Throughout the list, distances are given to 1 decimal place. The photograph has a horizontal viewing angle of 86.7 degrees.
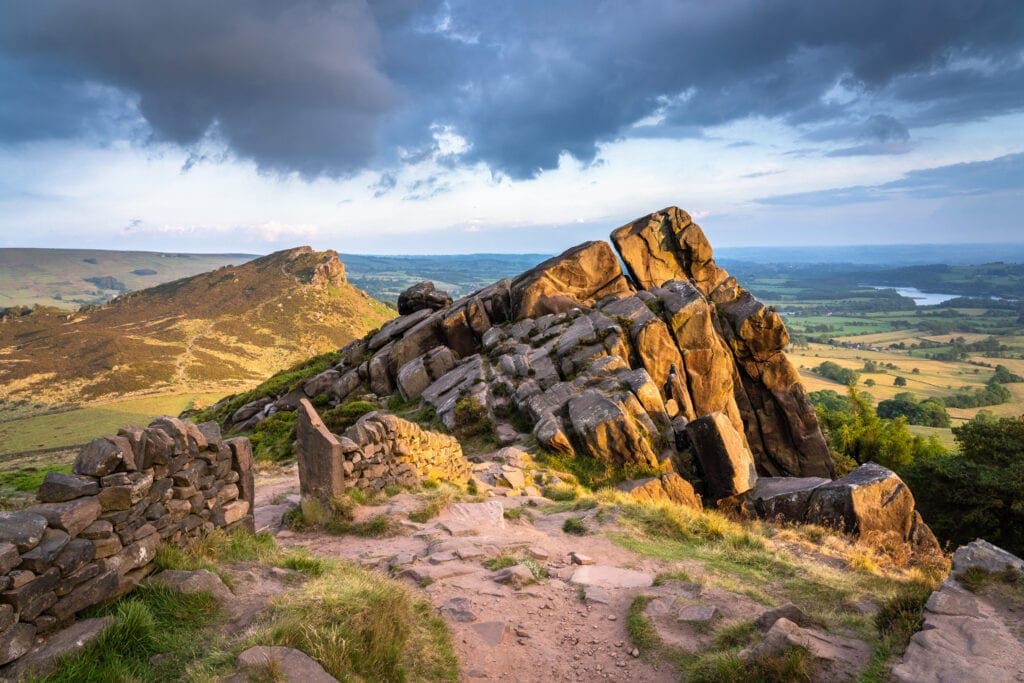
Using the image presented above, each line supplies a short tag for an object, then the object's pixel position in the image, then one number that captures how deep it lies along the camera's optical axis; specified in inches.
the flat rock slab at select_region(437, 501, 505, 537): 555.2
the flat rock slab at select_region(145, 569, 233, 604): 312.3
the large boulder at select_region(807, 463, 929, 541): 690.2
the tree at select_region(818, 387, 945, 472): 1371.8
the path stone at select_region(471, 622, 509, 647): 343.8
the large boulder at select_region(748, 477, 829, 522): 749.3
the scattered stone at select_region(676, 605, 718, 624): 367.0
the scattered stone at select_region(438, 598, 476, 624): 367.6
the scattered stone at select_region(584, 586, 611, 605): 410.6
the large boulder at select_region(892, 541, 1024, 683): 264.5
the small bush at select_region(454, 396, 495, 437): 1000.2
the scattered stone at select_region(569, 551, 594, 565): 494.0
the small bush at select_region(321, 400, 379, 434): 1165.7
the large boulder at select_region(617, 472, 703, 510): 775.1
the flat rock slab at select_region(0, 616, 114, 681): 231.1
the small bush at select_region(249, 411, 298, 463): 1098.2
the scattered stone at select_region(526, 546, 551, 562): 496.1
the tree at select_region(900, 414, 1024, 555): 904.3
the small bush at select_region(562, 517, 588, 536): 588.7
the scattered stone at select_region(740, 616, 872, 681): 277.0
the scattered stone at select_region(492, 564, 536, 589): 429.1
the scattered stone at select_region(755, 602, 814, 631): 332.5
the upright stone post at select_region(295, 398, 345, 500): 566.3
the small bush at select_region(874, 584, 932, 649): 315.0
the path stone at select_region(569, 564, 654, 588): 446.6
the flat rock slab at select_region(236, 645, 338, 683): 242.2
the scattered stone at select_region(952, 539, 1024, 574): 369.4
